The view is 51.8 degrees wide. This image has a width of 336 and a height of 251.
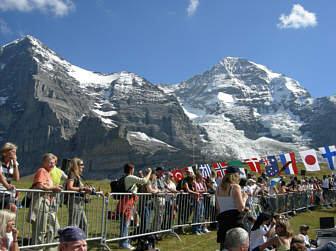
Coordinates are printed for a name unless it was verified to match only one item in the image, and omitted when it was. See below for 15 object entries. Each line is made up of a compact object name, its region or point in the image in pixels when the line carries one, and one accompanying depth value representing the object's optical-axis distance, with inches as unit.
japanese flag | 810.8
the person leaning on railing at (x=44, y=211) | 259.0
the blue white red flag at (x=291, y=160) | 873.5
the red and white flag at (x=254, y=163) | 1061.8
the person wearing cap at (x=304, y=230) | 337.7
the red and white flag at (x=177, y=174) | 1068.7
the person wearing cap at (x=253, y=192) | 530.4
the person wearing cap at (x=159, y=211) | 389.1
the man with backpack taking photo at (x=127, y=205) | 341.4
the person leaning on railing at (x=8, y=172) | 240.1
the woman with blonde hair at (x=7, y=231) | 184.7
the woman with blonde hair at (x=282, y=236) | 265.4
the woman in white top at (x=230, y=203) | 249.6
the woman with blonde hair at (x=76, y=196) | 297.0
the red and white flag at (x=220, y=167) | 1027.9
